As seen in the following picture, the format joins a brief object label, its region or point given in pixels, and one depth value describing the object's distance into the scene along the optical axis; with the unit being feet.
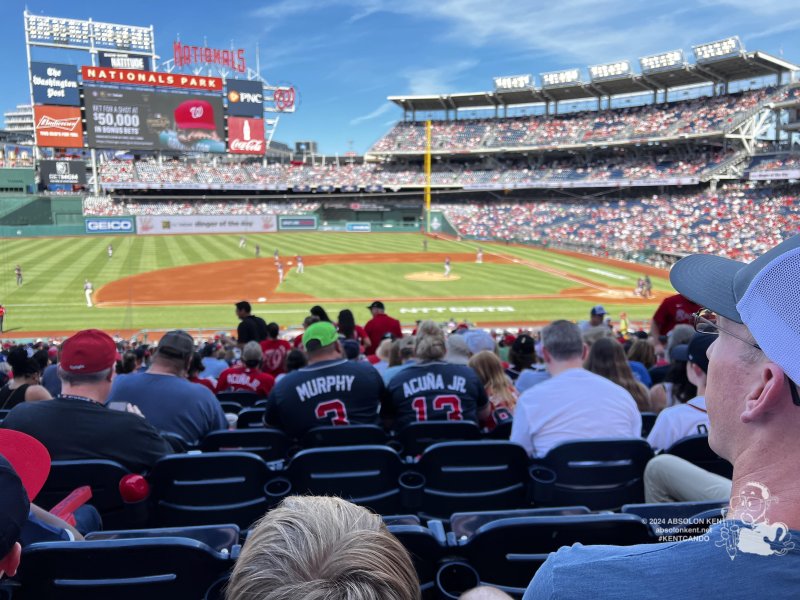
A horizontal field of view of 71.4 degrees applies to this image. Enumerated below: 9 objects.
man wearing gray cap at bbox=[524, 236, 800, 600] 3.67
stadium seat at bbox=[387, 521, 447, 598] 8.53
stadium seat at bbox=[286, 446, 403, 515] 12.89
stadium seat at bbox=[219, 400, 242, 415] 23.39
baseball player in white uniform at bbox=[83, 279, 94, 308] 84.12
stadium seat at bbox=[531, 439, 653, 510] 13.37
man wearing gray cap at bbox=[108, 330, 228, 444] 16.98
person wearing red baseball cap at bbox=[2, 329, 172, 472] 12.78
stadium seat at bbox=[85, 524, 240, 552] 9.54
